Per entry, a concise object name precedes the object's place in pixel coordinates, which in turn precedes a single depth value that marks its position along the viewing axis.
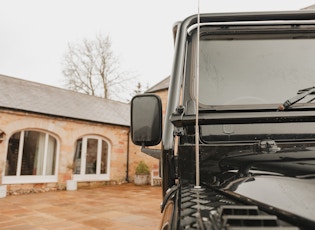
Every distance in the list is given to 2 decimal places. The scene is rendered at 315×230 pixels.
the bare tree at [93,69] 21.59
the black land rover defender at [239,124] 0.80
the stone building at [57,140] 9.77
